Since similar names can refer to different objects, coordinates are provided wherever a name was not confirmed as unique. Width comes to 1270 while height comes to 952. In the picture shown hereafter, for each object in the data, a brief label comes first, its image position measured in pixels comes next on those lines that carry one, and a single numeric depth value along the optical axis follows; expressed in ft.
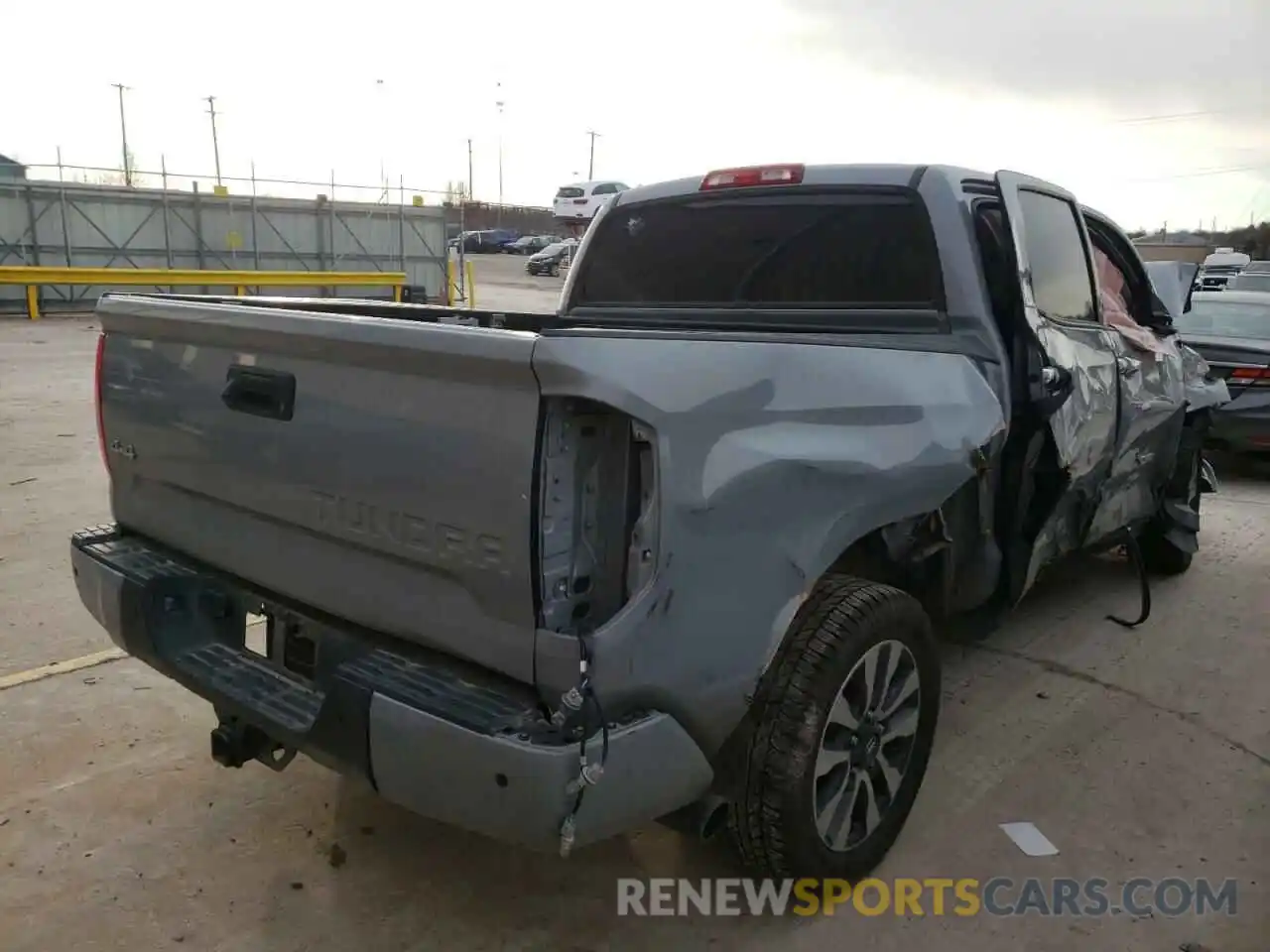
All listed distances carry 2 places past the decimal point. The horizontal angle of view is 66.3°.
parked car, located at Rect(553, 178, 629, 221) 140.46
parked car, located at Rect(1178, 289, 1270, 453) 26.35
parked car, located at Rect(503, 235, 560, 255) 165.58
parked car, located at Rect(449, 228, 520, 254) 178.91
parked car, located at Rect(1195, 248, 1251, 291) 103.50
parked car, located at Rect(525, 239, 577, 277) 124.47
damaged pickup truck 6.71
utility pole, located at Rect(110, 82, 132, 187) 86.03
